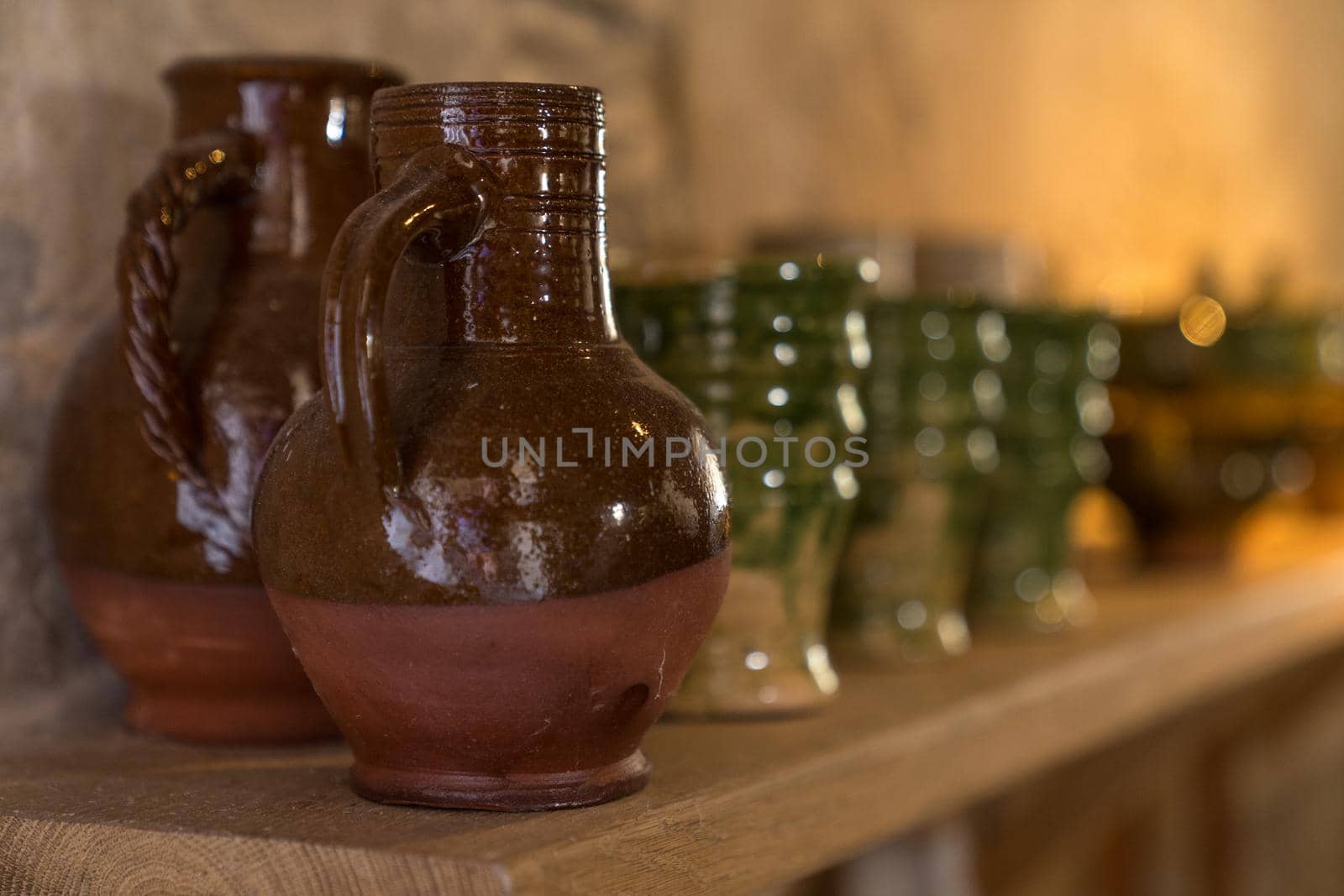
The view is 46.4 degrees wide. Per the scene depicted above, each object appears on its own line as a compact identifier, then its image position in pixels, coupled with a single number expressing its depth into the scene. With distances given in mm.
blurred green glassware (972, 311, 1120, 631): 906
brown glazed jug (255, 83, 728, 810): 449
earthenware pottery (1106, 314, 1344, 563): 1150
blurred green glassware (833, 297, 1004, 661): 793
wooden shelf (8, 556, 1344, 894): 447
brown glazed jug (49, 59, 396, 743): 562
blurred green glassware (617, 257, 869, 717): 657
